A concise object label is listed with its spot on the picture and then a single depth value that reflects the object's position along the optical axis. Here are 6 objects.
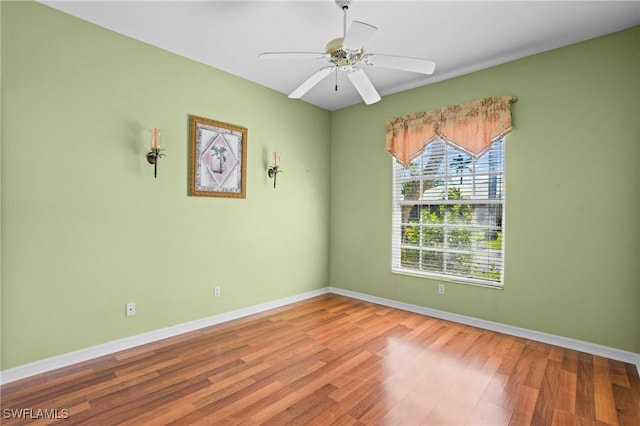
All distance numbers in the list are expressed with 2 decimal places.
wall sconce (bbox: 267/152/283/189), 3.93
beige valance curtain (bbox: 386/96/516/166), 3.21
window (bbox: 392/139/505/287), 3.33
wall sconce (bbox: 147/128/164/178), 2.85
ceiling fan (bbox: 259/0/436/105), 2.00
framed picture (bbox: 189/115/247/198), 3.24
